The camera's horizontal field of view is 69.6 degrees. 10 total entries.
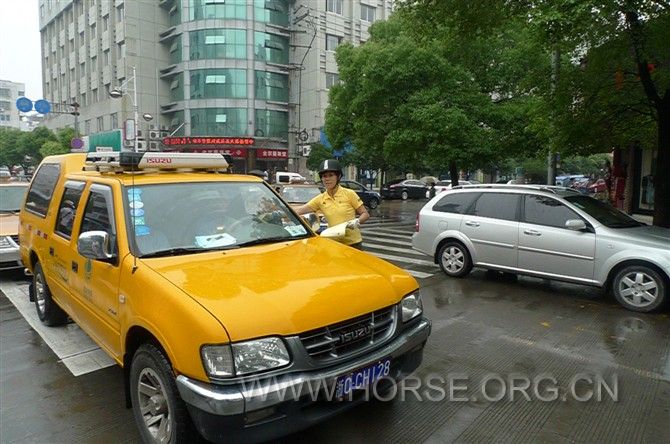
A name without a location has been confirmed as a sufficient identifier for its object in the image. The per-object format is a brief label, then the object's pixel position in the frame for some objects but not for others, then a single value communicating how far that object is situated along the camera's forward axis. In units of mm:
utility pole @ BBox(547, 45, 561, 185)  9958
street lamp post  25875
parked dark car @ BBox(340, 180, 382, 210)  25766
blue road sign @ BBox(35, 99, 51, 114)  25609
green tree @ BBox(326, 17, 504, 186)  15625
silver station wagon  6145
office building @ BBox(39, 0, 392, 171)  41469
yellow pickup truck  2488
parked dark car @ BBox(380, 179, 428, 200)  33531
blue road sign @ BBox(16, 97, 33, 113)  25266
